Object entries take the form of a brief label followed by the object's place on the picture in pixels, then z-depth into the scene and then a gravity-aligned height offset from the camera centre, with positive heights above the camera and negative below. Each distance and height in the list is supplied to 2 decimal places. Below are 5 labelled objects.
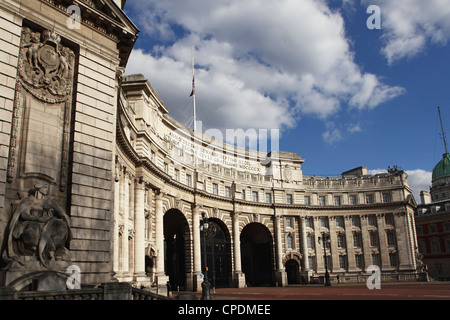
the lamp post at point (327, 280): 51.67 -2.31
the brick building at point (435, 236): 79.00 +4.07
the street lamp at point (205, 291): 22.56 -1.38
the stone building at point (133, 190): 16.55 +6.09
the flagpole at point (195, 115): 52.91 +18.66
